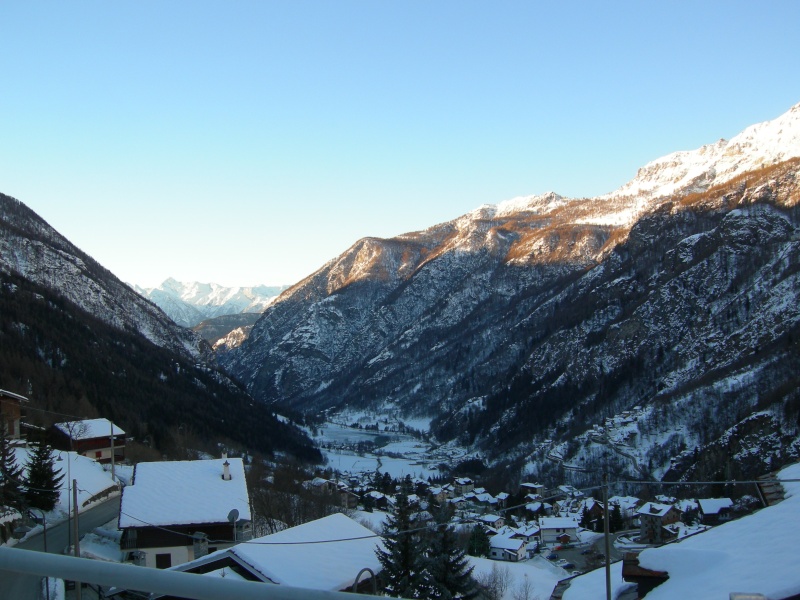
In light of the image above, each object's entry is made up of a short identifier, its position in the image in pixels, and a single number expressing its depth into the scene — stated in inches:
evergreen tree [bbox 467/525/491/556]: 2659.9
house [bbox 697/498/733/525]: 3254.9
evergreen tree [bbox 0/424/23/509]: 1299.2
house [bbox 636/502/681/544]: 2603.3
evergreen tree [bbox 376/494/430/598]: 948.0
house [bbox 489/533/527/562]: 3065.9
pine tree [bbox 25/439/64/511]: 1429.9
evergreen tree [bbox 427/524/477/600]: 982.4
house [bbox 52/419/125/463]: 2309.3
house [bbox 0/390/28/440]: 1980.2
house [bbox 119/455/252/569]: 1300.4
